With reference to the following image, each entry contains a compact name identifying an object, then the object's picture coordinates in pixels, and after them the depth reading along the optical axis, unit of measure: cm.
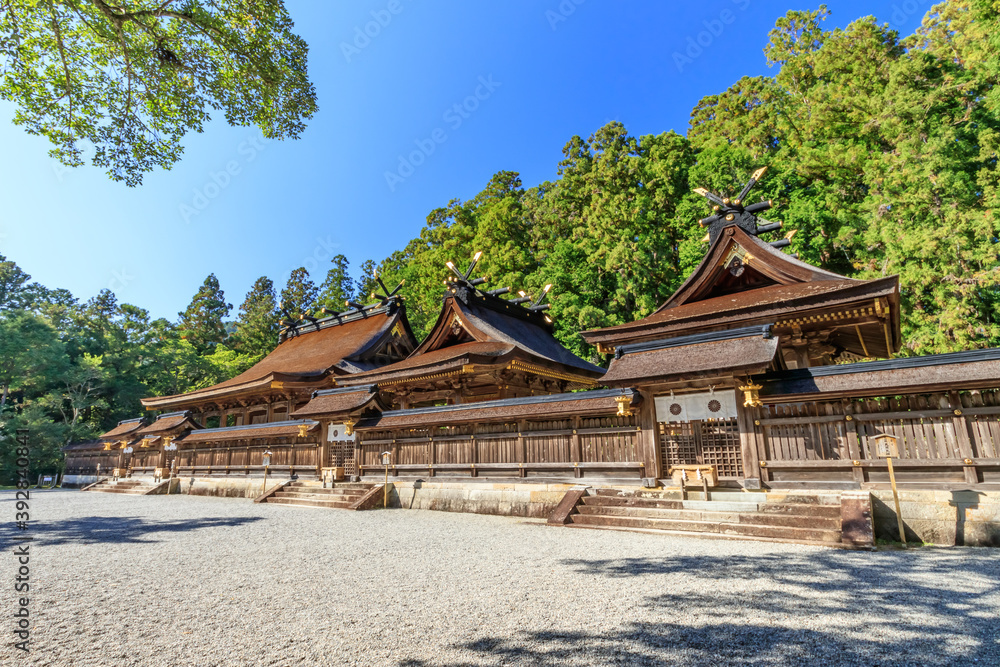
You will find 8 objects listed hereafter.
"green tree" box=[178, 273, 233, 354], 5447
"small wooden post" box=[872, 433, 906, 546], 806
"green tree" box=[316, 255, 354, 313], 4594
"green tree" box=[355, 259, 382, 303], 4714
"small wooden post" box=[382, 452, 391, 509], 1467
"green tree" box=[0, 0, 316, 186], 1004
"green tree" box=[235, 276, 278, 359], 4800
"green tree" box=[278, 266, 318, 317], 5309
